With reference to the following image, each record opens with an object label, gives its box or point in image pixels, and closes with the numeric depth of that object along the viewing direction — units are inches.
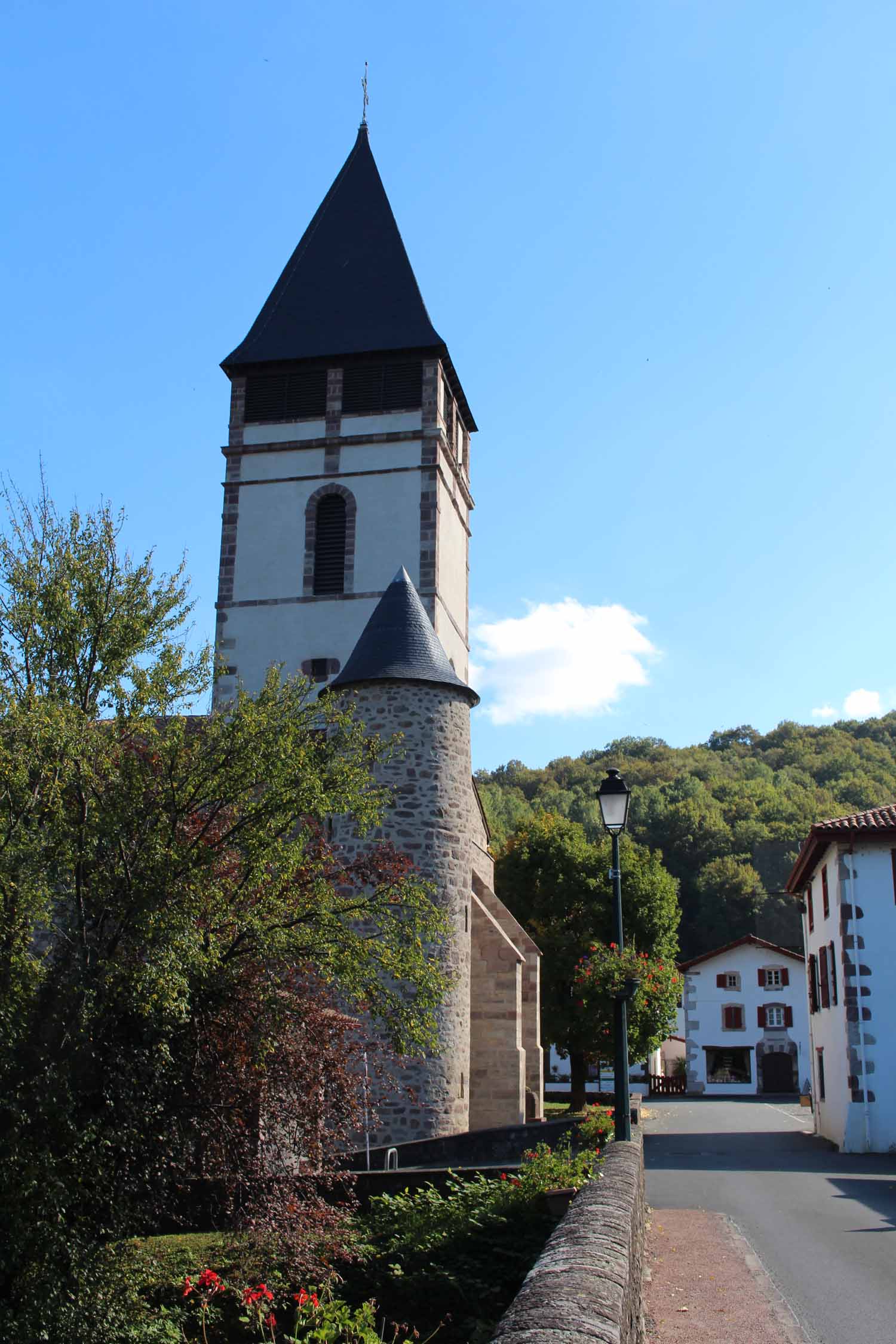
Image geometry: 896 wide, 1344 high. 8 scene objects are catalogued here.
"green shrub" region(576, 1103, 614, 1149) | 460.8
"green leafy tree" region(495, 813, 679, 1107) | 1233.4
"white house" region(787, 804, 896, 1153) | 809.5
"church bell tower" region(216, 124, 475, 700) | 1036.5
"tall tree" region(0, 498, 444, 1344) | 341.7
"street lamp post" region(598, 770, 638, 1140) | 426.0
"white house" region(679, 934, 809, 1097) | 2140.7
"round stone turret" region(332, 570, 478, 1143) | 653.9
